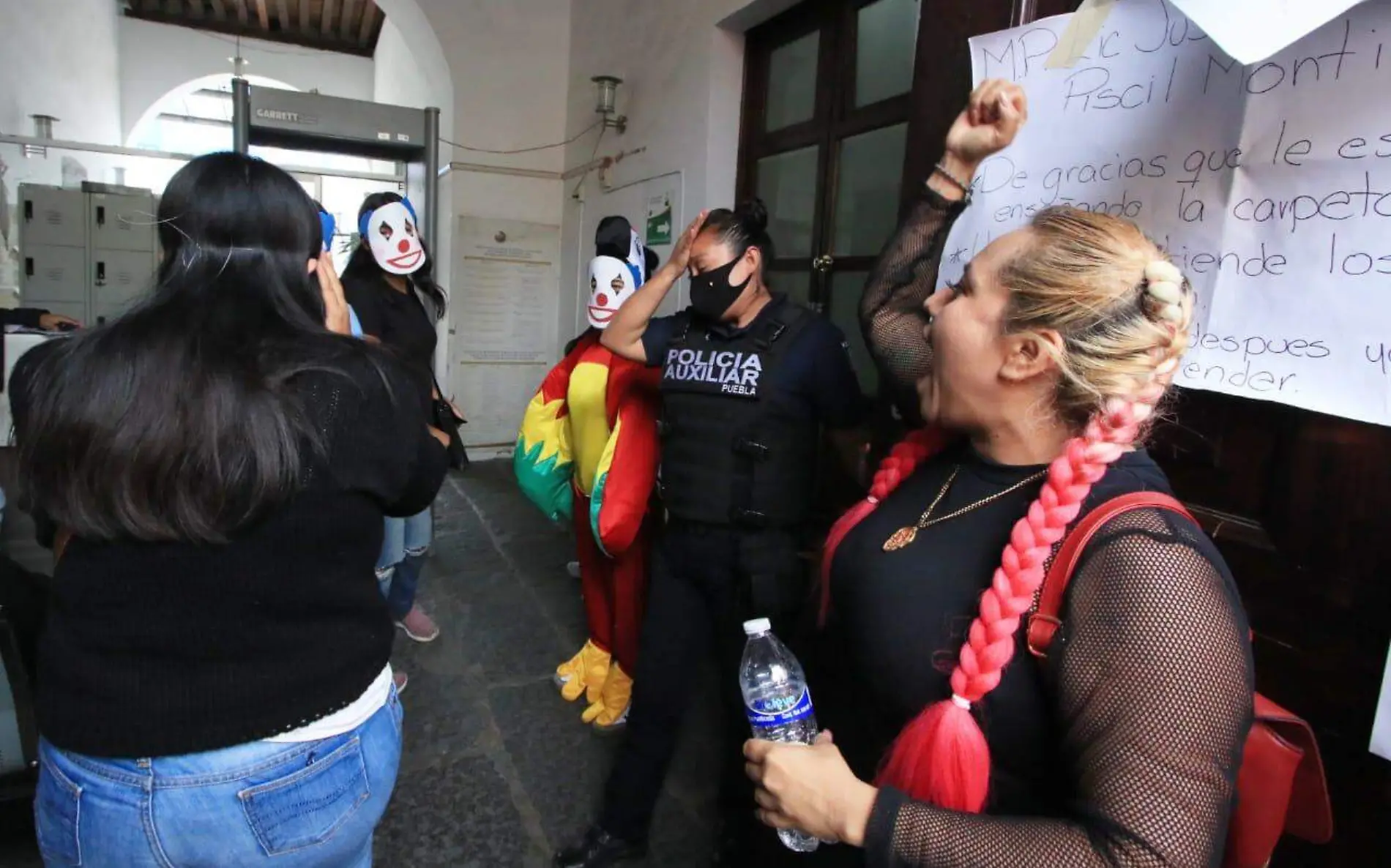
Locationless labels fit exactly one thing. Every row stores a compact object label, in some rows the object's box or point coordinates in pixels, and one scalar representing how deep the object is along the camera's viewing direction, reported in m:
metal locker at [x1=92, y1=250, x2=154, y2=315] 5.70
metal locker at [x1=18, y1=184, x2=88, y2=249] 5.41
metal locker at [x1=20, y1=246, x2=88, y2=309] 5.49
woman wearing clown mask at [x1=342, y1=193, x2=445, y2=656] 3.11
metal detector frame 4.69
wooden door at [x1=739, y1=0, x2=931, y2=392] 3.09
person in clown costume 2.66
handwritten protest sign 1.08
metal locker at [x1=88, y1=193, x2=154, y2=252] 5.62
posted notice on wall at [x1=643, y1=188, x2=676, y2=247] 4.51
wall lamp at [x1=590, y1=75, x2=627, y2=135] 5.12
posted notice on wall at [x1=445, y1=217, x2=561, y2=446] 6.20
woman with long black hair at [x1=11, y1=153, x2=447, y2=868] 0.98
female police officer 2.09
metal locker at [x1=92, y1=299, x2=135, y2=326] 5.68
